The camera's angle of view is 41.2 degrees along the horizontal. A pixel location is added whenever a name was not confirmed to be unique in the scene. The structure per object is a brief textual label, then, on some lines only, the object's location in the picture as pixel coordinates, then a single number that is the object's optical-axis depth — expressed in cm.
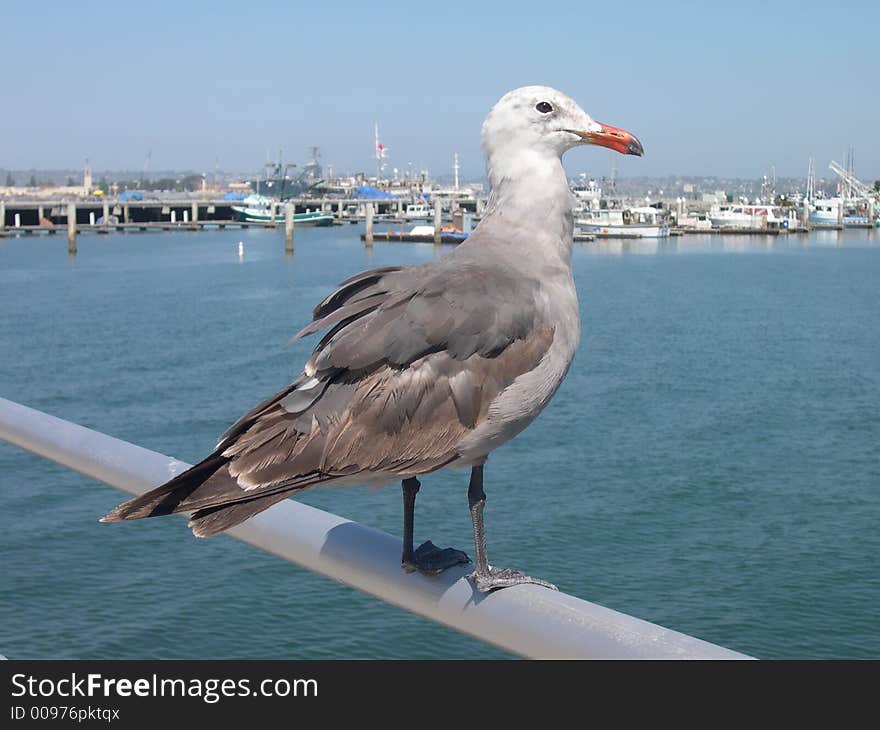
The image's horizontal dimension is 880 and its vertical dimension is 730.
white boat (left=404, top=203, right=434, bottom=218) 12256
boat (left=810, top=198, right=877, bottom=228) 12517
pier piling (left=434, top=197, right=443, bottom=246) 8446
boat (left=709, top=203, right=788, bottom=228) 11438
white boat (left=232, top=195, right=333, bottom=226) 11562
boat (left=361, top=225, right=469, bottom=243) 8712
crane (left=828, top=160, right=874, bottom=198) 14188
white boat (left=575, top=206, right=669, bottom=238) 10025
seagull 267
